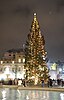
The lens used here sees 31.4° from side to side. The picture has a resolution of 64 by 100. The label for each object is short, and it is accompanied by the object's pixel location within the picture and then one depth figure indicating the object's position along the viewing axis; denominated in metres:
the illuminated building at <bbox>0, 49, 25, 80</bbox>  40.10
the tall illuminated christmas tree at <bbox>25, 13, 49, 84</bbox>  21.10
